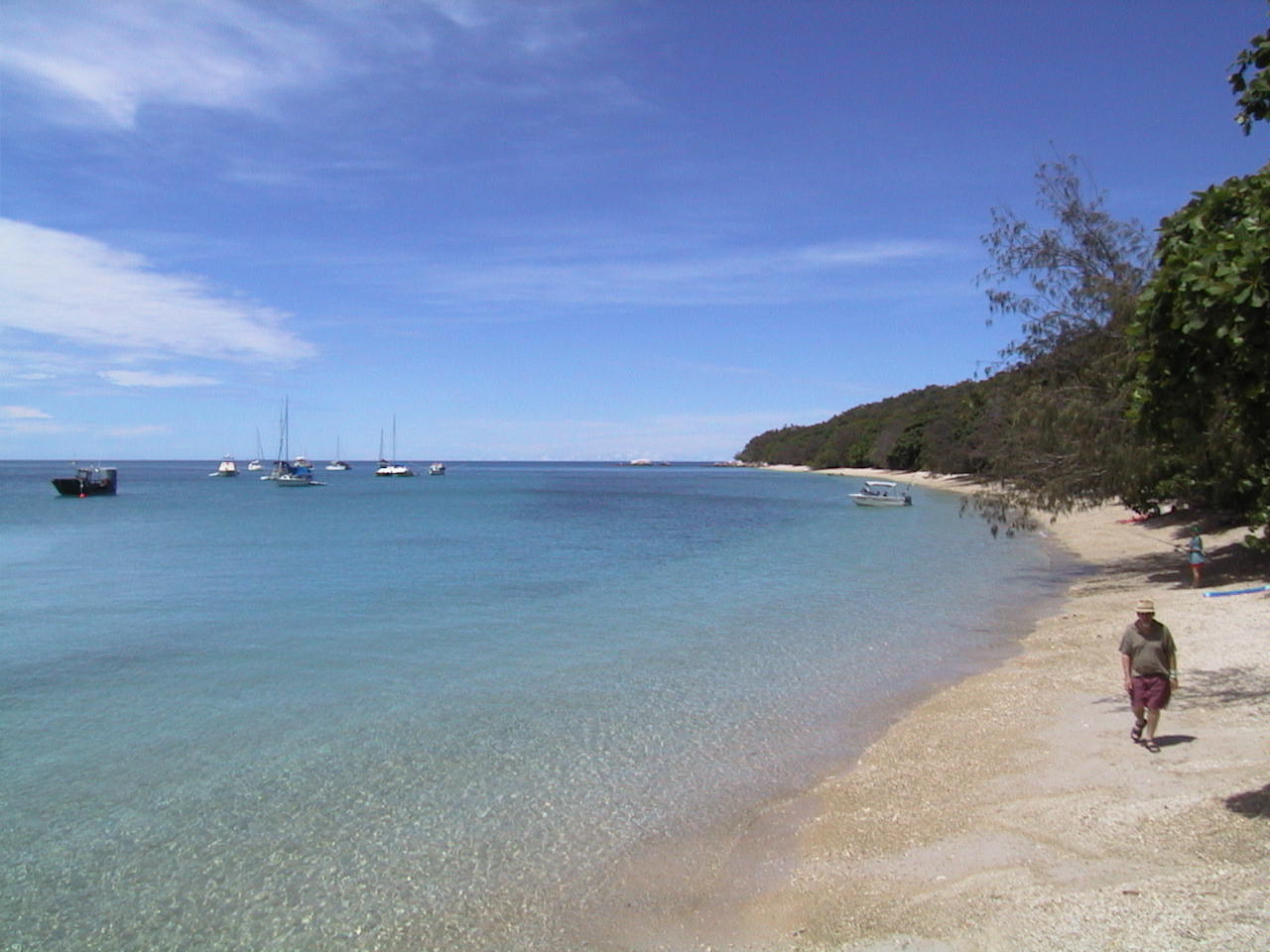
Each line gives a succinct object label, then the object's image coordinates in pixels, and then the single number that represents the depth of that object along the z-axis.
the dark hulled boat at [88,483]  79.44
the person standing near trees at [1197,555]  19.30
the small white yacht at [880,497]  65.50
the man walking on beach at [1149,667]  8.78
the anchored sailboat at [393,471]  151.62
